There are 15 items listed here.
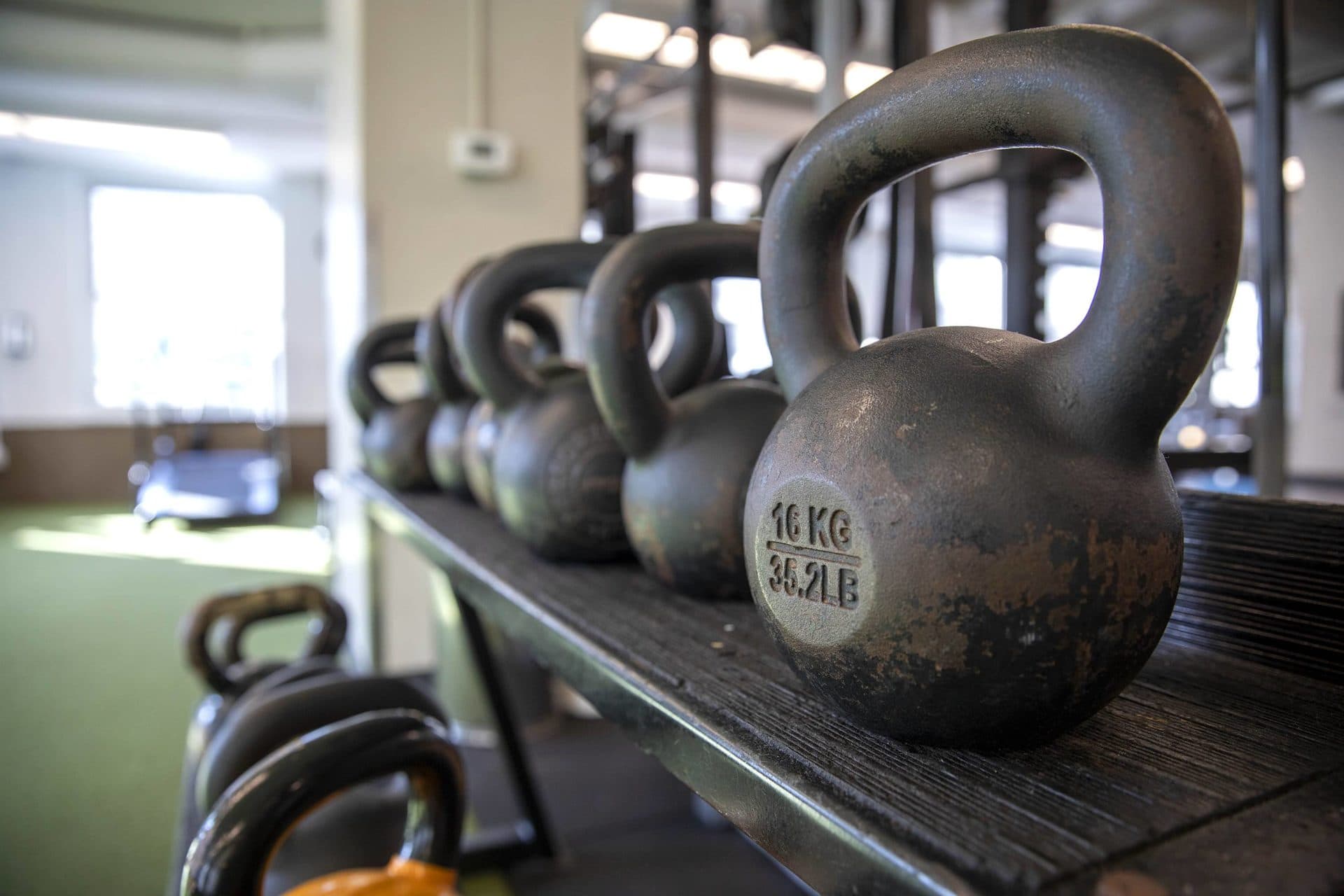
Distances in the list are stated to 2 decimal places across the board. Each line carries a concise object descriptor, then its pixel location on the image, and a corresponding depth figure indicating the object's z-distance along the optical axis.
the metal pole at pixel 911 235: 1.29
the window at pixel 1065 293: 10.87
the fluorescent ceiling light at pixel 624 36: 4.50
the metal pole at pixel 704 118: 1.86
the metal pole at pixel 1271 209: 0.85
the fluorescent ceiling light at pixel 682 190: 8.16
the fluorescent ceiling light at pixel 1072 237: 10.25
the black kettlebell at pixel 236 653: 1.44
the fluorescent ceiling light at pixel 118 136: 6.80
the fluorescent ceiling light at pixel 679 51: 4.53
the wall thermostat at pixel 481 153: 2.65
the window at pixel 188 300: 8.38
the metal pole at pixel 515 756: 1.85
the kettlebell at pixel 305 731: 1.09
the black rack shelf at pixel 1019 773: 0.29
